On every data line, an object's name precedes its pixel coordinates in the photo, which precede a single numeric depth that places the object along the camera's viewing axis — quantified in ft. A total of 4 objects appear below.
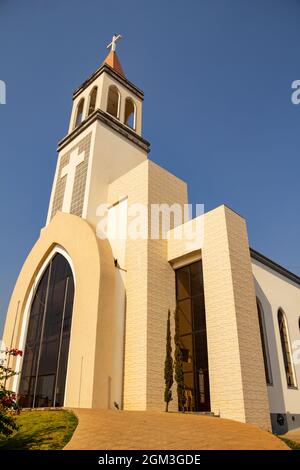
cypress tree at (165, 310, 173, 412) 44.97
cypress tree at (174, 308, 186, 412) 44.83
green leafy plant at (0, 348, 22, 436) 25.19
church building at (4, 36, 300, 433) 45.98
